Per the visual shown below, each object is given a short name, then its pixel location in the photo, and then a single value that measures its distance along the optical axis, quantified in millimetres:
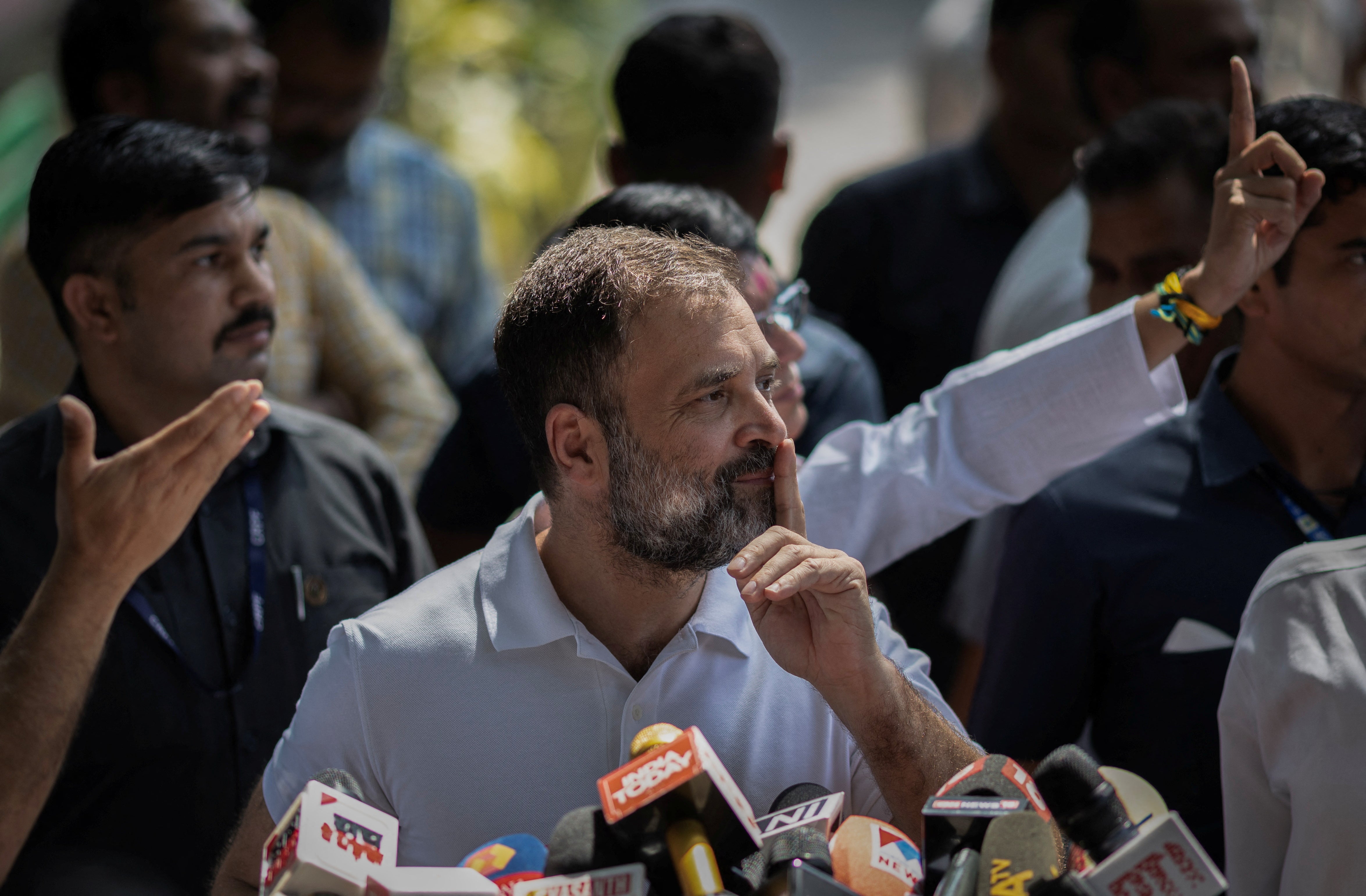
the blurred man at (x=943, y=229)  4301
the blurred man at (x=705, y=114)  3861
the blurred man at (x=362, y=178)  4957
